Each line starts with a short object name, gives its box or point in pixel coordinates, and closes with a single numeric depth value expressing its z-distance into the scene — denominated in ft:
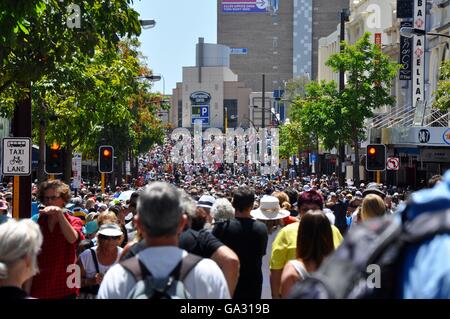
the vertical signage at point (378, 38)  199.82
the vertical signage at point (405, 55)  163.94
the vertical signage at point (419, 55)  158.92
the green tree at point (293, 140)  247.91
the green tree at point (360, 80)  134.62
